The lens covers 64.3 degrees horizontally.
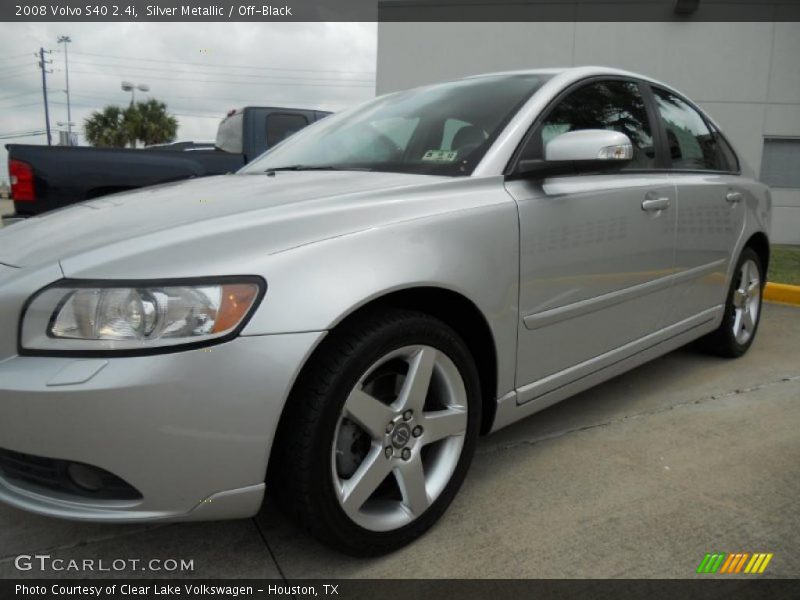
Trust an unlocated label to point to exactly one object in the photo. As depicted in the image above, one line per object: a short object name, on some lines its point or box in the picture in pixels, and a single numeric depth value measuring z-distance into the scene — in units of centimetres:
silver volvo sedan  148
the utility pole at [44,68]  3538
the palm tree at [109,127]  3778
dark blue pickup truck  474
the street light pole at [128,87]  3273
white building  1173
